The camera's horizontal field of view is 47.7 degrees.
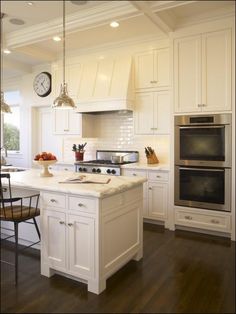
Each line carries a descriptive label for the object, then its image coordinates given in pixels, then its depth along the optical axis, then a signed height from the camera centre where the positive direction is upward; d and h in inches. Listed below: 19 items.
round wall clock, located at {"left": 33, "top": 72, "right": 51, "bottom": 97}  231.4 +60.1
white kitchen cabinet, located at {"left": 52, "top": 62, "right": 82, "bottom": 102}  201.9 +58.3
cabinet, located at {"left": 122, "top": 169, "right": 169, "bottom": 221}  161.2 -25.6
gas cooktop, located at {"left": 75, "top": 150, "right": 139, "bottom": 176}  175.6 -7.9
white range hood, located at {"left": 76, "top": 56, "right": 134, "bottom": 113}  175.5 +45.4
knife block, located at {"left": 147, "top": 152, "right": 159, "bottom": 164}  181.2 -4.9
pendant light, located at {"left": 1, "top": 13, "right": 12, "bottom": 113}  135.6 +22.6
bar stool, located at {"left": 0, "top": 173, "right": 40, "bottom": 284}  102.5 -24.5
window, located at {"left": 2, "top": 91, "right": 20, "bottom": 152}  265.0 +27.8
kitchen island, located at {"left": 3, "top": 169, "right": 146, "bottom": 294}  91.0 -27.4
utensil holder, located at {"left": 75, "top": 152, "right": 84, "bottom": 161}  209.3 -3.2
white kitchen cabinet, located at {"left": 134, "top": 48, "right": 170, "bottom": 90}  169.6 +53.8
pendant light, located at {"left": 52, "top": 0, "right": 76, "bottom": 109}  114.6 +21.7
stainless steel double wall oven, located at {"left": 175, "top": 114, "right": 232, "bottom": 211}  143.9 -5.1
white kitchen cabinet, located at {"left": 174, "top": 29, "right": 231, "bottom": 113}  142.4 +44.3
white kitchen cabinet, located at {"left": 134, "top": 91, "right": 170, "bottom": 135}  170.6 +25.6
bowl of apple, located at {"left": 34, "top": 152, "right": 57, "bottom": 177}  119.6 -3.6
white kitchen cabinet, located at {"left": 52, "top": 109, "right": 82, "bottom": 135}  206.1 +24.1
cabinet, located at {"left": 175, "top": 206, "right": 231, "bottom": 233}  144.9 -37.8
